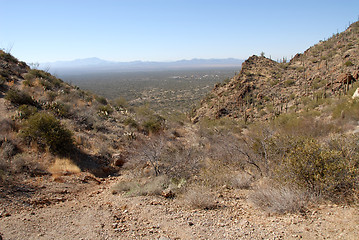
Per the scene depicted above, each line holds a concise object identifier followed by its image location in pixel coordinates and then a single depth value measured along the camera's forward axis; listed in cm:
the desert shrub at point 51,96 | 1418
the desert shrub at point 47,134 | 884
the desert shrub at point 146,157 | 814
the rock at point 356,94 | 1444
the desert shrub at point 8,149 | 764
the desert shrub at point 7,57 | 1864
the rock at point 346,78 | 1767
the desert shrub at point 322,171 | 477
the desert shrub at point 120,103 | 2139
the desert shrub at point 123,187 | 658
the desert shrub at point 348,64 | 2005
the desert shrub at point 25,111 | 1059
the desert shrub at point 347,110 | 1277
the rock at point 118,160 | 969
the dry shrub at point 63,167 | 761
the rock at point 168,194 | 597
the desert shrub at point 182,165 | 761
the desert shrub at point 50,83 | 1641
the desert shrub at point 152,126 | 1484
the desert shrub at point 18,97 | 1199
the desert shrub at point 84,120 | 1231
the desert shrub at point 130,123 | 1467
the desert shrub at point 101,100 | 2012
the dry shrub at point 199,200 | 523
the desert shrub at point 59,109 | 1245
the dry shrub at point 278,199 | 457
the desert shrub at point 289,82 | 2330
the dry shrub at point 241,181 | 662
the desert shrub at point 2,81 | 1383
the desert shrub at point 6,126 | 921
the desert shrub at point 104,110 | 1541
